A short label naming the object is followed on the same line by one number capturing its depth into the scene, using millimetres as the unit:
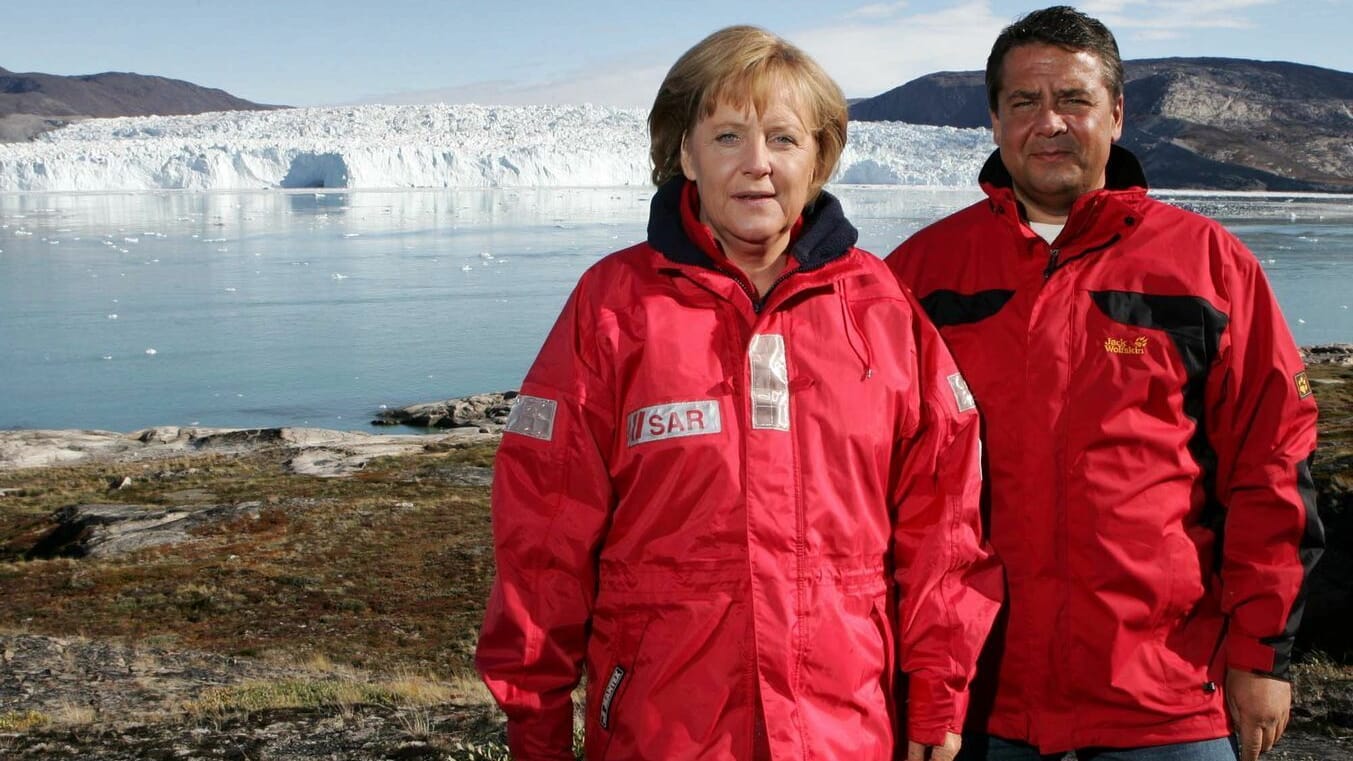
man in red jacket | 2139
